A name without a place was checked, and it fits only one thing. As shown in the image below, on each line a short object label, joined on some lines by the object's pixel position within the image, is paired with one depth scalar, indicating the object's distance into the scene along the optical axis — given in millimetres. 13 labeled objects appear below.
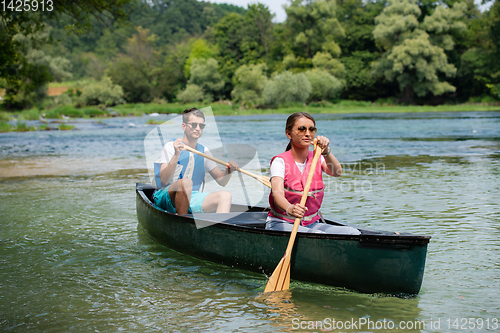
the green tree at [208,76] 62000
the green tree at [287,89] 47281
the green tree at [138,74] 66000
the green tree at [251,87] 53531
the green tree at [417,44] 45188
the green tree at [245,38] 66500
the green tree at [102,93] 57228
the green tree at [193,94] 61244
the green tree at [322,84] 50656
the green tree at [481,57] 42250
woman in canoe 3816
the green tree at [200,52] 70875
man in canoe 4750
